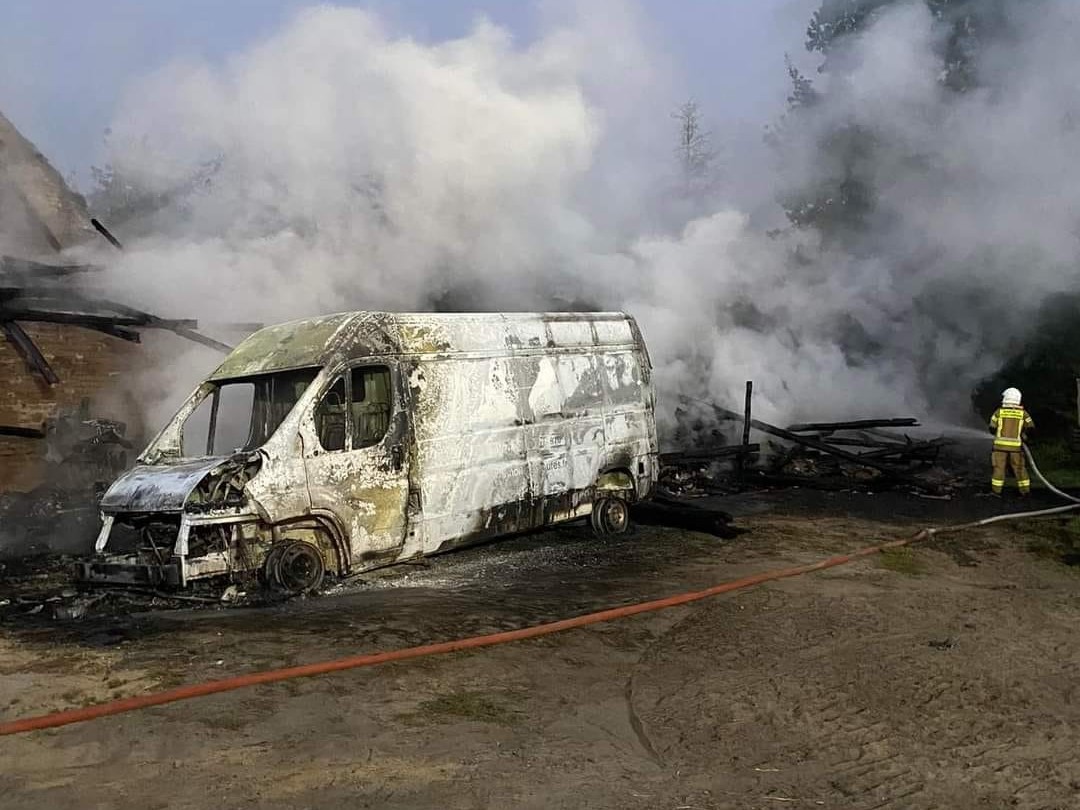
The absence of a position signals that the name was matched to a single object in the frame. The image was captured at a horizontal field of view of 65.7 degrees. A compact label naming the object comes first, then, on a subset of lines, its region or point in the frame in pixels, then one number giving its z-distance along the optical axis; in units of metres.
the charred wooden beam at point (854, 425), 14.19
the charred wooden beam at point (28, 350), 12.33
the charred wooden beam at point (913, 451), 13.27
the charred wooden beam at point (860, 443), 14.10
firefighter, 11.20
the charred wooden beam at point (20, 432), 12.04
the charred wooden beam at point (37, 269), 12.53
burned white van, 6.36
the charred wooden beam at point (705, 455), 12.41
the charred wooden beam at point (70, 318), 12.16
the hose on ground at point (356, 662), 4.07
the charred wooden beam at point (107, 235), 12.52
